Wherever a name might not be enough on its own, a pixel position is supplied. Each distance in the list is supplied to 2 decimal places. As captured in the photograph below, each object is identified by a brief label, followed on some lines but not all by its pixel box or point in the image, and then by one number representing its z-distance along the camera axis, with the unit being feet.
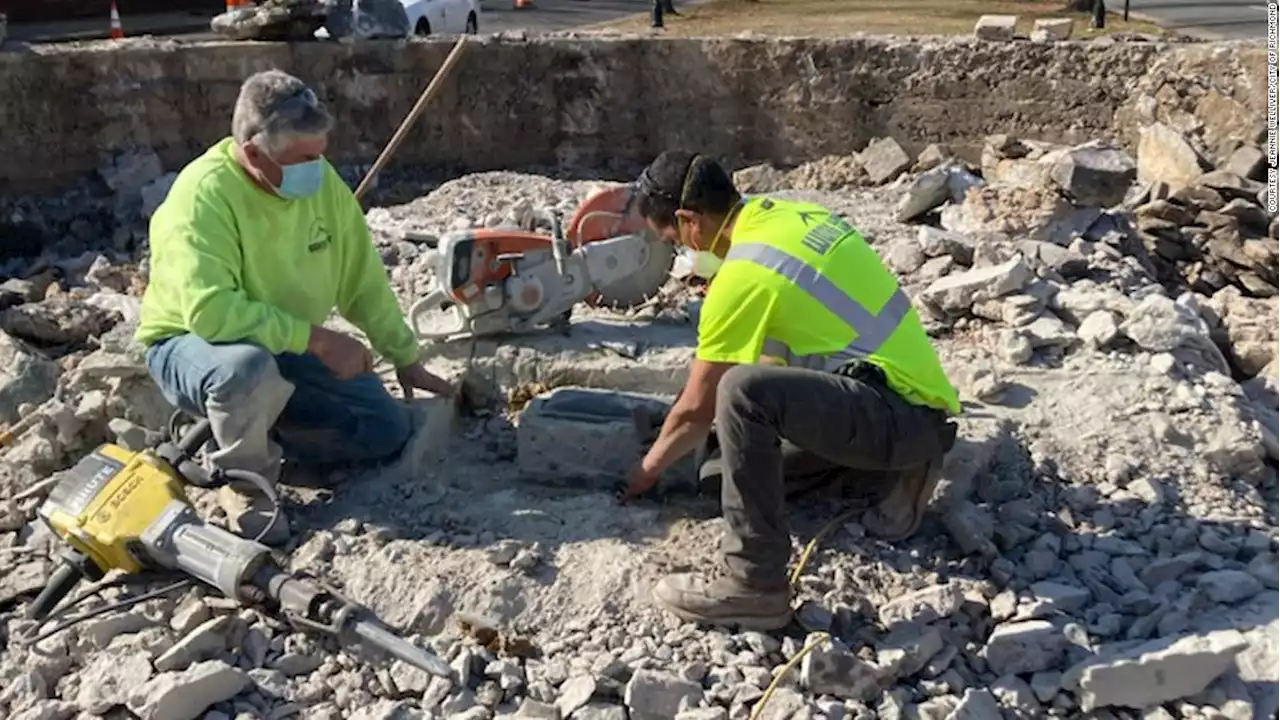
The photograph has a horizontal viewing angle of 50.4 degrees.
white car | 44.09
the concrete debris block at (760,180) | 30.71
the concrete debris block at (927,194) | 25.02
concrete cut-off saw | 16.96
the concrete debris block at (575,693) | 11.53
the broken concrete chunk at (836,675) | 11.59
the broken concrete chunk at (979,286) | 18.94
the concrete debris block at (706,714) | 11.30
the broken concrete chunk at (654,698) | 11.46
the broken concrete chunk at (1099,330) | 17.99
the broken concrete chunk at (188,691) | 11.57
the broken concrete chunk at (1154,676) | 11.52
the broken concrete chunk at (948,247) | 21.22
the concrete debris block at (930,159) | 29.09
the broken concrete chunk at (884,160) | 29.50
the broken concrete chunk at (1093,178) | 25.09
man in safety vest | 11.80
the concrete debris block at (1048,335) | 18.03
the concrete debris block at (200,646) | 12.18
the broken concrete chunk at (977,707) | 11.49
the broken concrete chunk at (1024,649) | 12.07
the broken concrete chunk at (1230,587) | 12.79
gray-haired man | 13.21
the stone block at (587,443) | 14.69
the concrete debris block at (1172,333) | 17.90
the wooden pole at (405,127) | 19.76
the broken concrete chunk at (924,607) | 12.29
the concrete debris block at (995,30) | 31.12
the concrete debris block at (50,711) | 11.97
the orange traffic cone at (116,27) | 48.83
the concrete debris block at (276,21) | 31.32
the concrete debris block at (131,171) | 30.76
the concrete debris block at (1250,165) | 26.71
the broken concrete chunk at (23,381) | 18.54
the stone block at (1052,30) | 31.53
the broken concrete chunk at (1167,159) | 26.73
